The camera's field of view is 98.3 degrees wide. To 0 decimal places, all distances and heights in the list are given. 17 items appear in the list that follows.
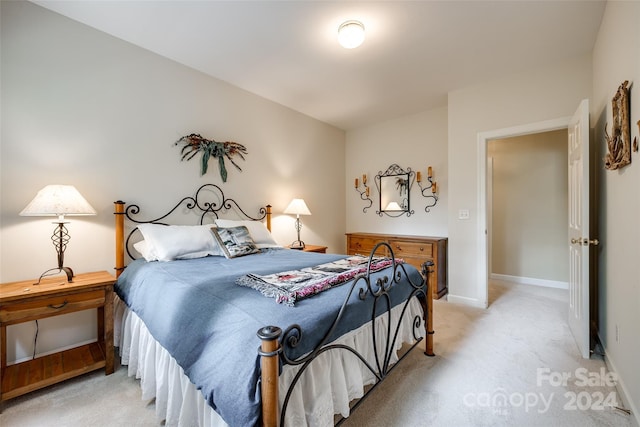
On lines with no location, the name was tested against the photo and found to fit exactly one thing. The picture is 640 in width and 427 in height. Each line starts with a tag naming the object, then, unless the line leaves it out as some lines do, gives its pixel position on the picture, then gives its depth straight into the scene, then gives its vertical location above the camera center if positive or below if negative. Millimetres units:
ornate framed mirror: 4406 +407
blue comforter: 997 -497
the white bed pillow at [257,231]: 2941 -178
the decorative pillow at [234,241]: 2549 -251
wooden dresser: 3637 -495
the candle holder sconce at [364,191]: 4887 +430
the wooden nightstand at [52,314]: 1679 -633
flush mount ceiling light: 2199 +1455
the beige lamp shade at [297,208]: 3801 +96
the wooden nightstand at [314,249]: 3770 -470
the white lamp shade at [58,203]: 1843 +87
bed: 1024 -559
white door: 2143 -121
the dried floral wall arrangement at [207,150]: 2943 +743
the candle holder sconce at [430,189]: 4115 +383
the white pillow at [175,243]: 2301 -239
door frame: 3283 -9
